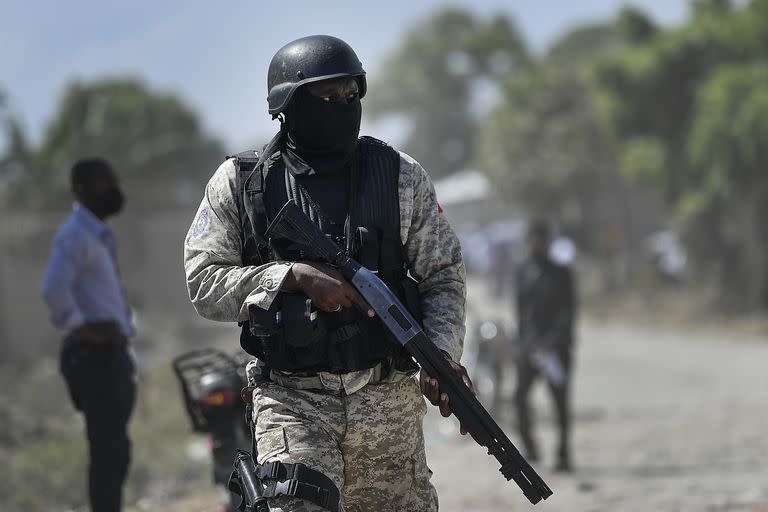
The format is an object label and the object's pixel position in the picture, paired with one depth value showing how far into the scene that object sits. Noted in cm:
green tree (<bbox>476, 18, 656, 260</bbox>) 7112
